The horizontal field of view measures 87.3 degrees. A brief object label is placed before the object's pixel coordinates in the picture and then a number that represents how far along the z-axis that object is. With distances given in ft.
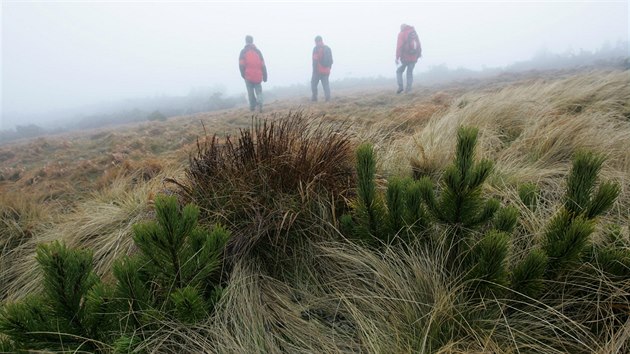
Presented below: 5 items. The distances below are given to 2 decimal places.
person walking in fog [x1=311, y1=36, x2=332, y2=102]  46.75
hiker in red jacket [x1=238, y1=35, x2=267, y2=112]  41.57
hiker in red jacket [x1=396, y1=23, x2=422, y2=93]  44.09
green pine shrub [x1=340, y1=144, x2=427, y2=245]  4.56
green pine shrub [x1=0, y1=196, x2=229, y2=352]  3.15
